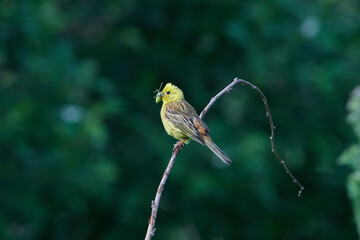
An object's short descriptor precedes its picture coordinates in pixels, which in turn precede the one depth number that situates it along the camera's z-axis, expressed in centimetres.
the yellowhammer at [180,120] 1038
